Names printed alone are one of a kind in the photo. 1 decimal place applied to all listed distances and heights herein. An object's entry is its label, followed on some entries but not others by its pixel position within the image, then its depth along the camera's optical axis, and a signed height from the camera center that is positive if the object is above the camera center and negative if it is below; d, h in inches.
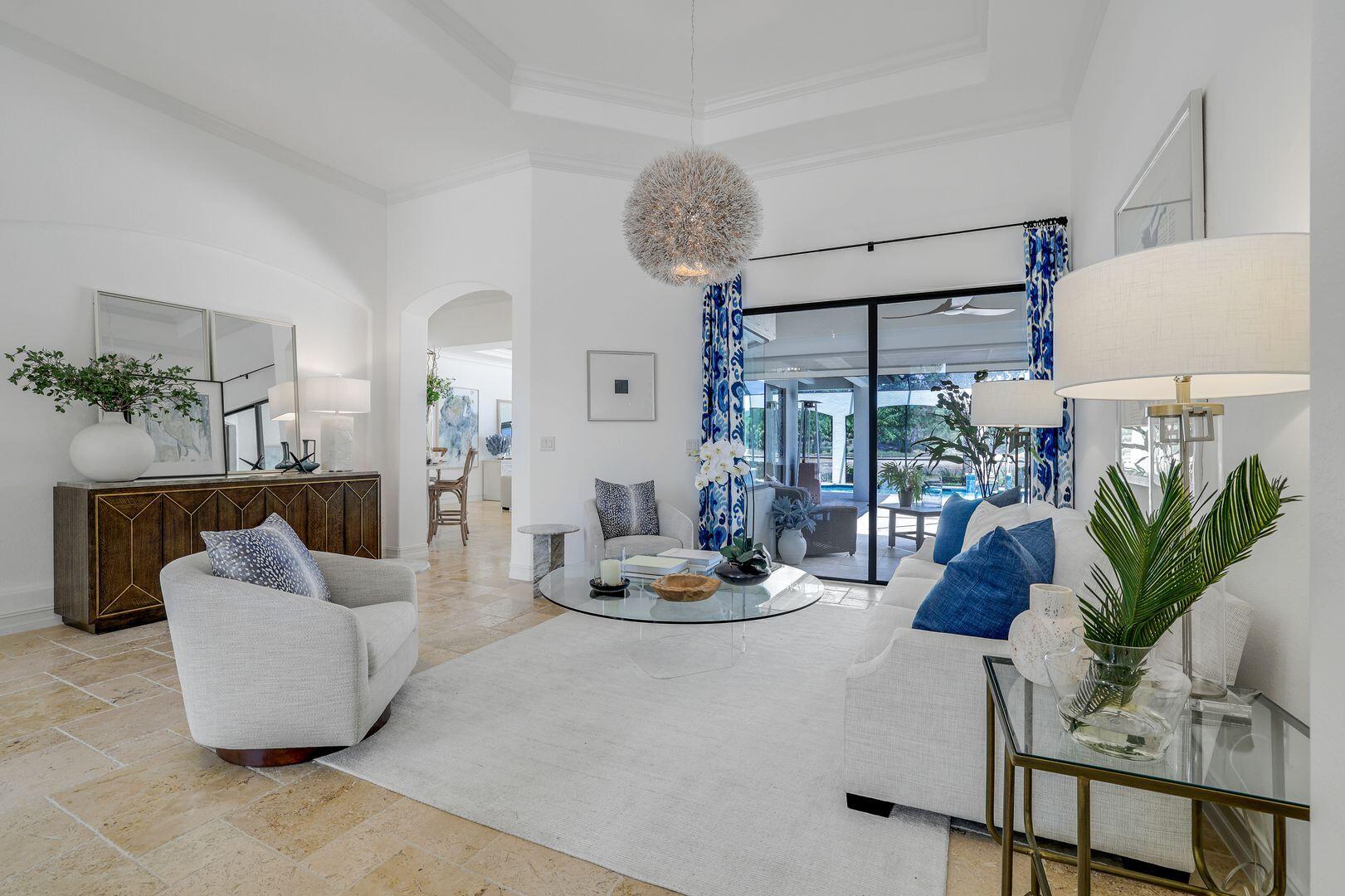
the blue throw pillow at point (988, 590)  74.0 -17.8
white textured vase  52.9 -16.1
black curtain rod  166.6 +60.1
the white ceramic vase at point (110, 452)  147.1 -2.6
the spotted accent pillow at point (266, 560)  89.7 -17.6
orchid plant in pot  126.6 -9.3
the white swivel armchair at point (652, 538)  181.9 -29.1
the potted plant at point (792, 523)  208.1 -27.5
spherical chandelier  131.0 +48.0
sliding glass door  182.4 +12.0
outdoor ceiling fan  180.2 +38.5
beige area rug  68.0 -45.1
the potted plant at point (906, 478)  190.1 -11.3
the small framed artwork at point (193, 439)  168.4 +0.6
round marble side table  178.2 -30.9
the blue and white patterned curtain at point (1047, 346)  161.5 +25.1
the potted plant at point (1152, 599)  45.8 -11.9
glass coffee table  105.4 -28.9
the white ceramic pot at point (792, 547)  209.0 -35.3
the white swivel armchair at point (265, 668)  84.4 -30.7
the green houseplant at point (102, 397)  146.7 +10.8
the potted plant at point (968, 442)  180.1 -0.3
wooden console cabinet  142.3 -21.8
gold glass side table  39.8 -22.3
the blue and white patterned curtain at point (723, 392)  206.1 +16.1
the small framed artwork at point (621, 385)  207.8 +18.6
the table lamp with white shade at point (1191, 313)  43.6 +9.3
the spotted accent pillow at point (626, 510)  190.7 -21.3
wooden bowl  111.3 -26.3
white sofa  65.7 -35.2
